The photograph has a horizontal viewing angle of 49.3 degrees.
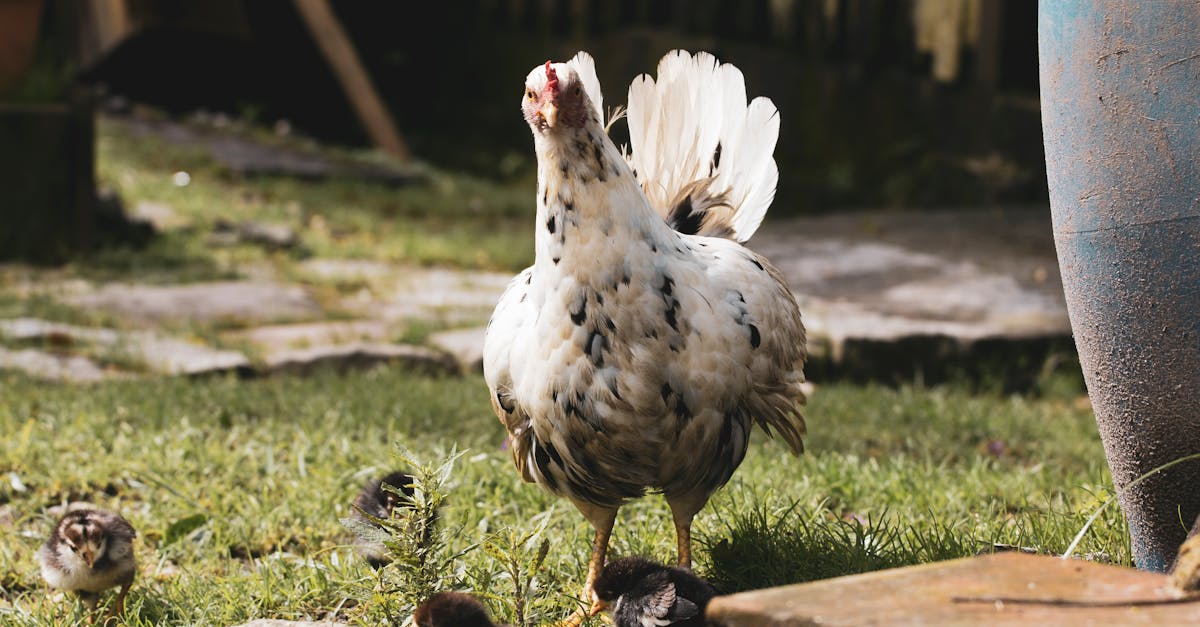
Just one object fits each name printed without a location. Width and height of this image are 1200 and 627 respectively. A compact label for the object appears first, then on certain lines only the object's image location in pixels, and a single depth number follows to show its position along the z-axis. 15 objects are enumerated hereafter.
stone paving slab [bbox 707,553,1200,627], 1.87
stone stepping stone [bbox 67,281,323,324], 6.51
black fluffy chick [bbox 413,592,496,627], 2.48
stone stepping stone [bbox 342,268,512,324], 6.77
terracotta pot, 7.73
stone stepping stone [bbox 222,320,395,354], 6.04
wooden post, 11.04
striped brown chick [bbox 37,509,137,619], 3.00
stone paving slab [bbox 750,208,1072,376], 5.90
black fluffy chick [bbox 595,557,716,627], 2.59
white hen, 2.84
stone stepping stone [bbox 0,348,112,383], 5.29
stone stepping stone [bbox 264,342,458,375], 5.61
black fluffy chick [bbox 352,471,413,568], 3.17
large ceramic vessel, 2.44
